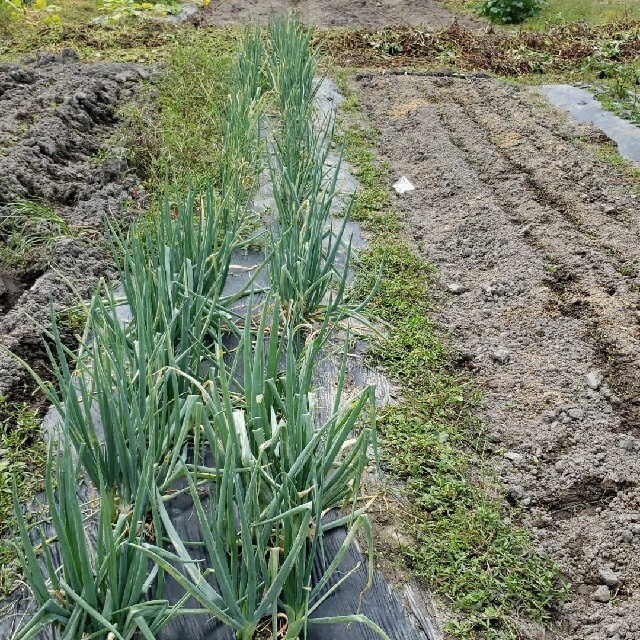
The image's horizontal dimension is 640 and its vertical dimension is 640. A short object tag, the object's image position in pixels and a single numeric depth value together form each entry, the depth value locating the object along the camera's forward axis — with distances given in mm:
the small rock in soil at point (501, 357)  2657
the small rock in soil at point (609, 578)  1813
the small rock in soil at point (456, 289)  3082
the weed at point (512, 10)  8000
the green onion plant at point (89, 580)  1283
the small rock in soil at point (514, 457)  2215
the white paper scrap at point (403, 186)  4016
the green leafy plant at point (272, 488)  1365
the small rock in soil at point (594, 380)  2500
